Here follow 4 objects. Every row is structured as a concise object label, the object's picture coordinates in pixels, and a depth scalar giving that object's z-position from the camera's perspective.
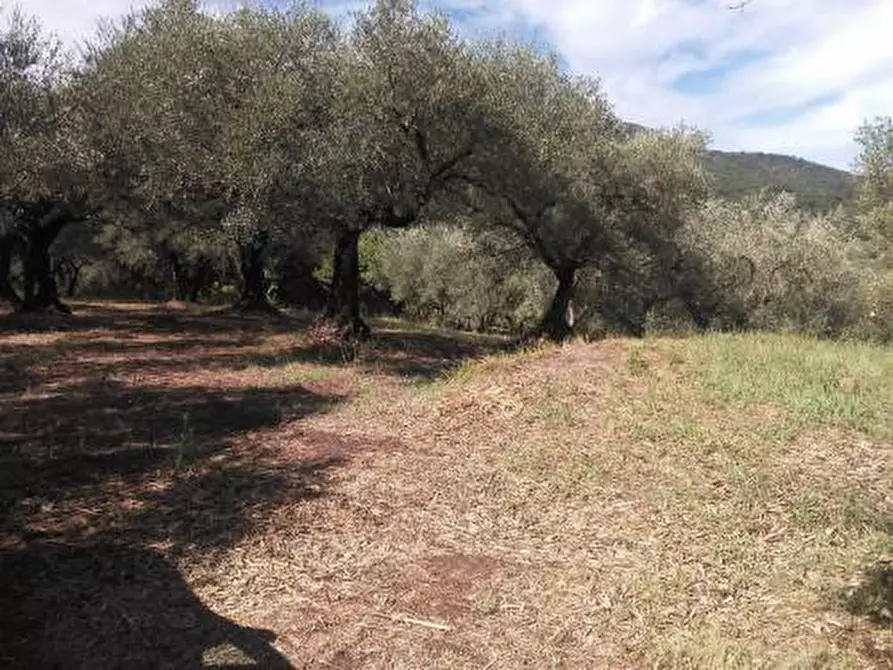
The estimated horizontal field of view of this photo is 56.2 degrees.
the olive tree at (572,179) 20.05
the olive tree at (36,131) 18.98
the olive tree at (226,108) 16.36
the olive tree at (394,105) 16.38
